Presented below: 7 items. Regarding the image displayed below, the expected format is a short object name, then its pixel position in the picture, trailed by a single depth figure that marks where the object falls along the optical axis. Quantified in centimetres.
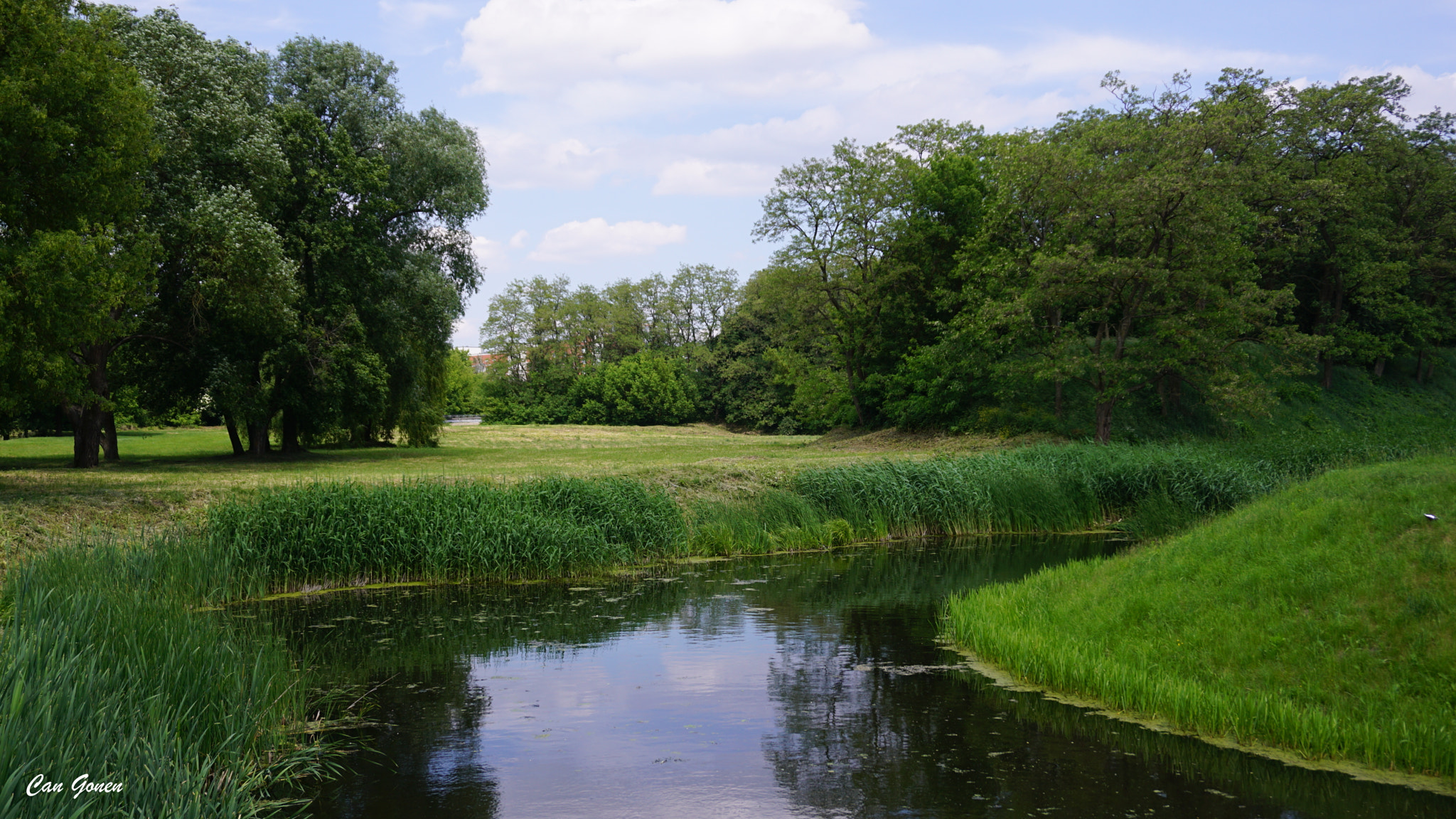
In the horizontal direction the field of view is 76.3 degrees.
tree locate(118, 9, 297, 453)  2495
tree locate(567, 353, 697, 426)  8100
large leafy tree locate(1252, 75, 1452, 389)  4356
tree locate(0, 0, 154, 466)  1602
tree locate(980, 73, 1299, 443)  3250
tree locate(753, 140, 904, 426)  4144
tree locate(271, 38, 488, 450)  3072
